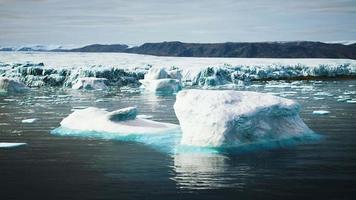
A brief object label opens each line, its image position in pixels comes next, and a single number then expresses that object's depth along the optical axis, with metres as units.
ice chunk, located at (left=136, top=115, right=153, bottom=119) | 22.17
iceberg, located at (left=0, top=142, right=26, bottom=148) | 14.90
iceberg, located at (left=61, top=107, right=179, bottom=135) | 16.83
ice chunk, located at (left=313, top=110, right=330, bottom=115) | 22.62
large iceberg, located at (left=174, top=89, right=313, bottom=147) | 13.40
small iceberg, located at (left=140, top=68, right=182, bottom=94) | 45.31
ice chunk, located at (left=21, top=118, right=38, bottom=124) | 21.35
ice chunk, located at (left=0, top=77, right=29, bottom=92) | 46.16
